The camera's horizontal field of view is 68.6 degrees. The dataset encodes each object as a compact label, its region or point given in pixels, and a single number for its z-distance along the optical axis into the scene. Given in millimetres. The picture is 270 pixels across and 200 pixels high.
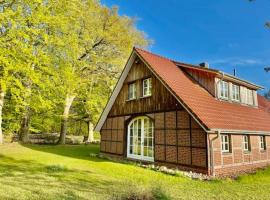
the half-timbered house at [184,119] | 8946
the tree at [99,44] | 18643
